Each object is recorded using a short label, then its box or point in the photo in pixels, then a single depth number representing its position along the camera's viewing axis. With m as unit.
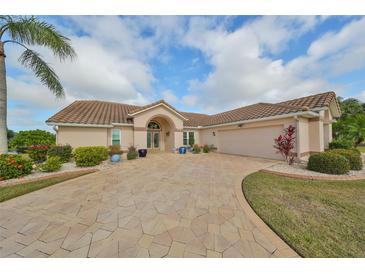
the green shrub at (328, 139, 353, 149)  10.71
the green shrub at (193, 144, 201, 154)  16.00
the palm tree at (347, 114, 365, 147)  11.73
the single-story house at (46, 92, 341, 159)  10.61
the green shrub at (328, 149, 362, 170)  7.41
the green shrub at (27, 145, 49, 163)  8.92
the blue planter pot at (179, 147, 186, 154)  15.46
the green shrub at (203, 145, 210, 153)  16.53
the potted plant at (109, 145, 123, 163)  10.14
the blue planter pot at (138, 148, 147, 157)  12.75
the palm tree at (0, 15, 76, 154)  6.62
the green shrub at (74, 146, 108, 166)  8.49
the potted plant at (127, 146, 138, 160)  11.52
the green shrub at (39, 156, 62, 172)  7.39
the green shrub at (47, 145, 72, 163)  9.27
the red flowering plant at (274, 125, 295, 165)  8.68
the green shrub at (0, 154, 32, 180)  6.24
